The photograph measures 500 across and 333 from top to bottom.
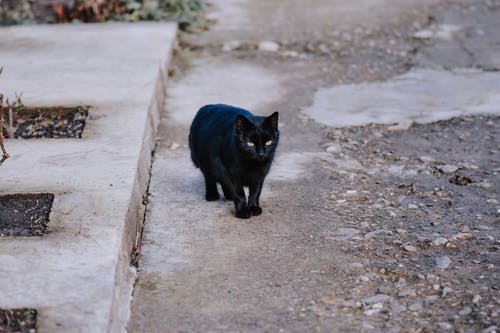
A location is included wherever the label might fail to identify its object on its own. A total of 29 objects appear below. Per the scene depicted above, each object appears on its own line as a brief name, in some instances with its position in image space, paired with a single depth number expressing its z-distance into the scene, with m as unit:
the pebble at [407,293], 3.46
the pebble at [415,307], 3.35
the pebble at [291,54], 7.54
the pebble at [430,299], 3.39
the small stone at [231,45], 7.71
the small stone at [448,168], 4.92
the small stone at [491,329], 3.11
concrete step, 3.17
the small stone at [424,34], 7.91
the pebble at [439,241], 3.94
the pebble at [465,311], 3.28
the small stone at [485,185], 4.66
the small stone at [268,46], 7.69
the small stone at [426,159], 5.12
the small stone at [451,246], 3.90
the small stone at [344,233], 4.07
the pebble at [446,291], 3.44
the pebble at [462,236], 3.98
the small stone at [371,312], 3.33
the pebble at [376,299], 3.42
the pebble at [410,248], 3.89
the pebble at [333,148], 5.29
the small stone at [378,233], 4.06
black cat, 4.14
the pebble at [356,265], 3.74
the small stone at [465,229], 4.08
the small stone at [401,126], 5.69
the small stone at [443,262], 3.70
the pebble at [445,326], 3.18
